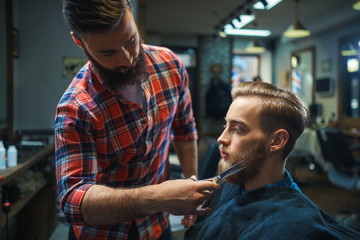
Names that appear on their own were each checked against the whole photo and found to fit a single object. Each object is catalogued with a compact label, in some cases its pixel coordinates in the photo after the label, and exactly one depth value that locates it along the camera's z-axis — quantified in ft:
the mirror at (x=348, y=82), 19.48
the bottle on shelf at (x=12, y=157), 6.48
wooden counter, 9.19
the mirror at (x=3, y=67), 8.98
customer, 3.43
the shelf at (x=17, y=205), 6.59
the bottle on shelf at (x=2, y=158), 6.25
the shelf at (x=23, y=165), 5.60
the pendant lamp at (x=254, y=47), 21.81
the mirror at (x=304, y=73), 23.11
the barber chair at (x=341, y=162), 10.35
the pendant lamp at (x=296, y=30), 16.03
